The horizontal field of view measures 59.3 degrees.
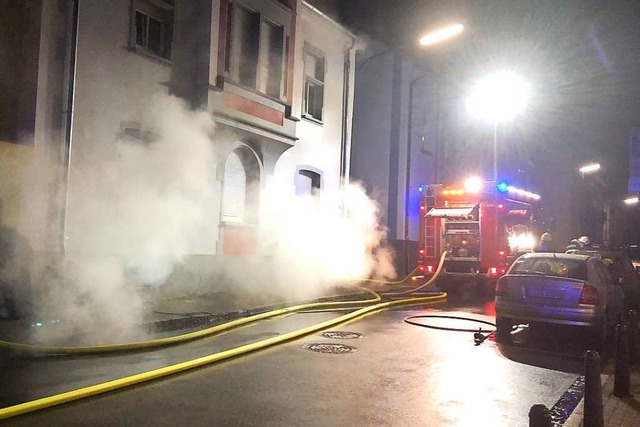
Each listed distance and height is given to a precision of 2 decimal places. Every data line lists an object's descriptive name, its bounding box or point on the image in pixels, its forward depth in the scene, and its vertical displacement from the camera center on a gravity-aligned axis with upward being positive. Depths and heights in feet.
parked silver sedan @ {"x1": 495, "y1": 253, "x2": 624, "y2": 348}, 26.35 -1.87
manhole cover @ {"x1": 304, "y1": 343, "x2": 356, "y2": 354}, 24.75 -4.51
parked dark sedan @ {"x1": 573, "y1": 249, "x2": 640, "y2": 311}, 37.46 -0.90
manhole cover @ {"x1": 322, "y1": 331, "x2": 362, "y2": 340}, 28.35 -4.45
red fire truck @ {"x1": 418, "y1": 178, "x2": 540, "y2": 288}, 48.78 +2.19
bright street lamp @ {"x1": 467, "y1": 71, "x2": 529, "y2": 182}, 67.31 +20.20
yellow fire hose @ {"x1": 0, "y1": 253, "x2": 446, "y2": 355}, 21.67 -4.19
